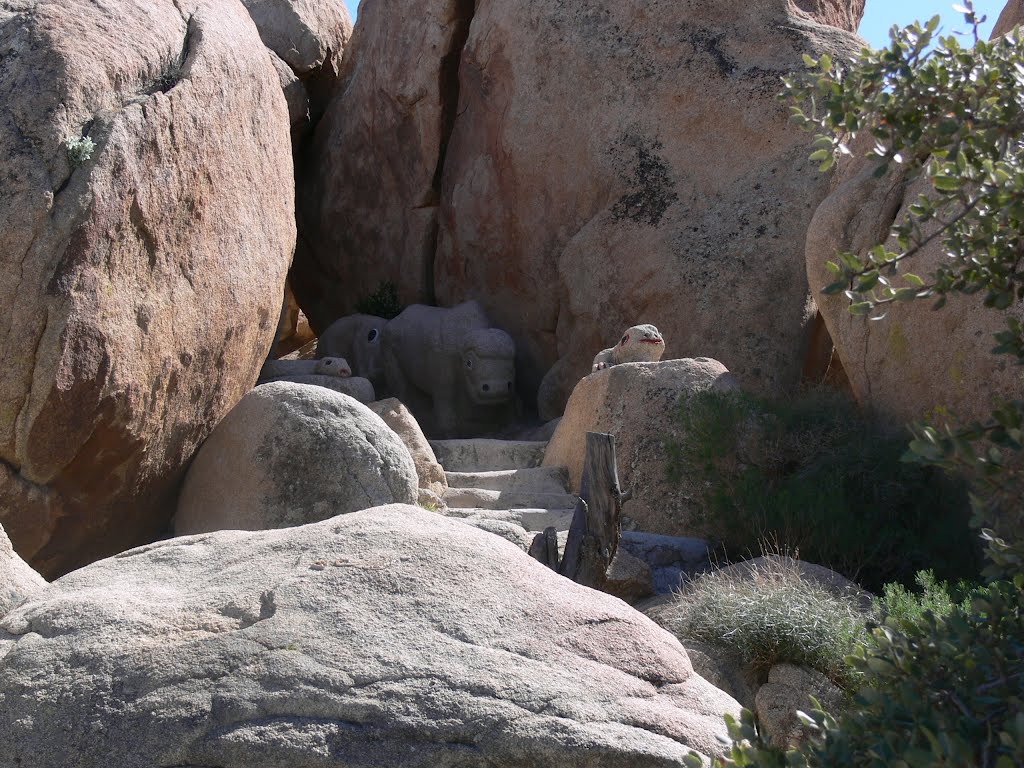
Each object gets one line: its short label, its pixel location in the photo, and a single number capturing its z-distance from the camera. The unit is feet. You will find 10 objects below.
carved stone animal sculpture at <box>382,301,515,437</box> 39.96
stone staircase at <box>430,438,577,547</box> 25.18
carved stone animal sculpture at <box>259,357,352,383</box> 34.14
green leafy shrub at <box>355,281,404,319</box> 46.11
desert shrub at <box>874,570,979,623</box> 16.10
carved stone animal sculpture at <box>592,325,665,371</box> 31.07
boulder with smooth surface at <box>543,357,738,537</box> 25.76
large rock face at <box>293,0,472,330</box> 45.93
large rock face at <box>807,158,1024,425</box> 21.75
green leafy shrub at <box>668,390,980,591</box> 21.70
